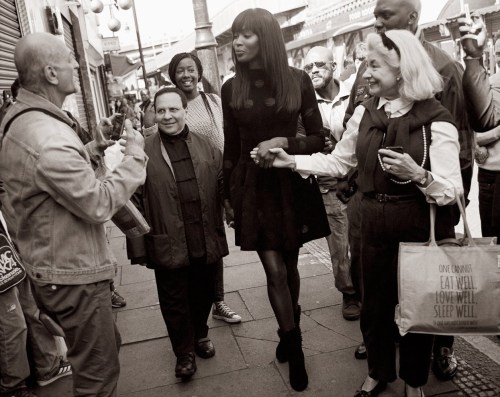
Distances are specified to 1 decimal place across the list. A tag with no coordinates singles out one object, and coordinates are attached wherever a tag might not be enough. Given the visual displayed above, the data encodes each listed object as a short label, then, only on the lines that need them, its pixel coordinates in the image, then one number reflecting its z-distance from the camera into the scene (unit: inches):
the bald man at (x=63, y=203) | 85.5
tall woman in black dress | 119.2
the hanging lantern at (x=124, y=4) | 693.9
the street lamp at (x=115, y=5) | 593.4
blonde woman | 97.3
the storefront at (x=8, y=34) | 219.0
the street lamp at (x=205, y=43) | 287.7
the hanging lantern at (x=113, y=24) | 756.0
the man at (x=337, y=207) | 162.7
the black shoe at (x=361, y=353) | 134.4
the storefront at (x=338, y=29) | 651.8
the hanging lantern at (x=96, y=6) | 591.5
